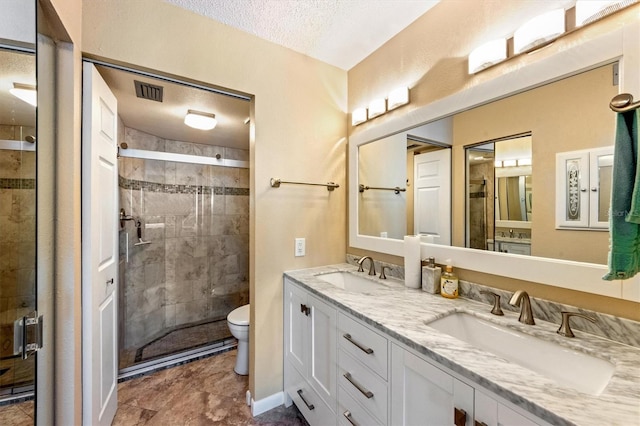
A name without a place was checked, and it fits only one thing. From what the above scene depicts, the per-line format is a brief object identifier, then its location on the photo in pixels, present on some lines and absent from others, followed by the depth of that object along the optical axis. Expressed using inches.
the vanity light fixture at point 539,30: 38.1
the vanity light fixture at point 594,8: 33.7
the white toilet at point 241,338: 78.9
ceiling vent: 66.6
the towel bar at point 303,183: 67.9
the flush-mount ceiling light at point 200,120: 86.6
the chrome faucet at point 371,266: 70.4
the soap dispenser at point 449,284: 50.1
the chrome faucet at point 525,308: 38.0
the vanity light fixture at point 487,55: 44.2
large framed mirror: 34.7
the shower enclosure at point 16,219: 33.0
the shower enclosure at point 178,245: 97.3
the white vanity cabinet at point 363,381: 28.1
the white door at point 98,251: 49.0
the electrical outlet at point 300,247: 72.5
